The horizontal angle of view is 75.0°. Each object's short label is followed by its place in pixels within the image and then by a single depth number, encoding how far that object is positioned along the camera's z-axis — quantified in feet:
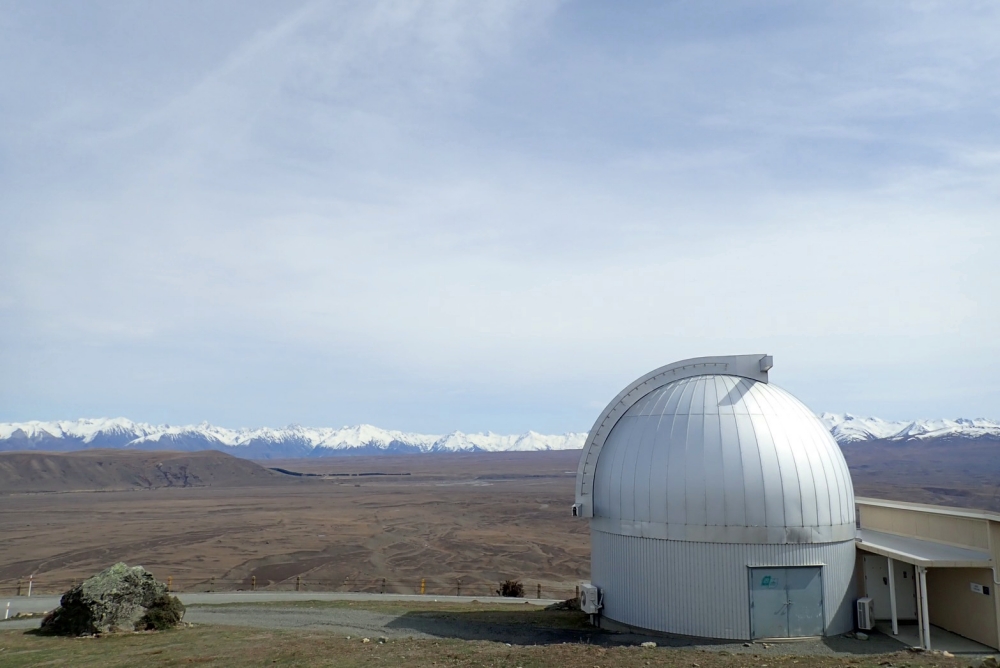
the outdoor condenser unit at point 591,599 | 66.33
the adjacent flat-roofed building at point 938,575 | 57.06
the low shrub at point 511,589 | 98.99
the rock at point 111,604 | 67.00
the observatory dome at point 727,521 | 58.80
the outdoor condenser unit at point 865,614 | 61.31
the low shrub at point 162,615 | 69.15
